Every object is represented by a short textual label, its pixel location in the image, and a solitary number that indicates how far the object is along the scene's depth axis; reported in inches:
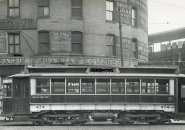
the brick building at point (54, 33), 1278.3
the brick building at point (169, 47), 1887.3
